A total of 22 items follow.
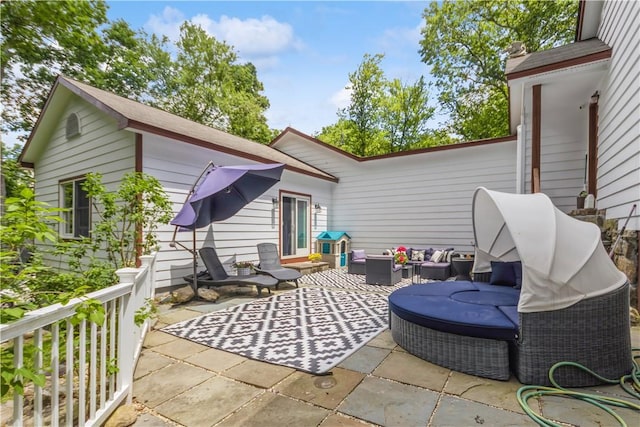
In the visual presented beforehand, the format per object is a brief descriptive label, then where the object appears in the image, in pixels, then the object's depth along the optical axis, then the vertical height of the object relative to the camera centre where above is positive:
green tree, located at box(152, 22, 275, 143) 20.00 +8.28
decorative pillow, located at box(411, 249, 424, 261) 8.51 -1.26
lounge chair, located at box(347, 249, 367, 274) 8.40 -1.46
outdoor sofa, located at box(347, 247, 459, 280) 7.50 -1.36
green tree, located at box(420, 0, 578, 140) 14.34 +8.88
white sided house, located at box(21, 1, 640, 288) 5.17 +1.26
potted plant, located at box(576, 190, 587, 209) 6.50 +0.29
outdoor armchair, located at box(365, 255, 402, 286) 6.93 -1.41
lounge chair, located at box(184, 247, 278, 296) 5.73 -1.34
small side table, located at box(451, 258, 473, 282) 6.95 -1.32
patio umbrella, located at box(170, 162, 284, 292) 5.18 +0.34
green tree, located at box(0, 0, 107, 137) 6.70 +4.63
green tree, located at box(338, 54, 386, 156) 18.12 +6.76
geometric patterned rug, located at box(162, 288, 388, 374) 3.22 -1.60
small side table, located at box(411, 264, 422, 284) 7.40 -1.67
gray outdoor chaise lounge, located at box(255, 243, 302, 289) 6.38 -1.29
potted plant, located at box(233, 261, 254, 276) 6.38 -1.24
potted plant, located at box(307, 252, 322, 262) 9.48 -1.47
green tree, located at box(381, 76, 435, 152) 18.75 +6.25
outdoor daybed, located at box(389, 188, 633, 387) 2.55 -1.00
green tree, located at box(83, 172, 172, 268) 4.04 +0.05
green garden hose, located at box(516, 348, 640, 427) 2.11 -1.44
